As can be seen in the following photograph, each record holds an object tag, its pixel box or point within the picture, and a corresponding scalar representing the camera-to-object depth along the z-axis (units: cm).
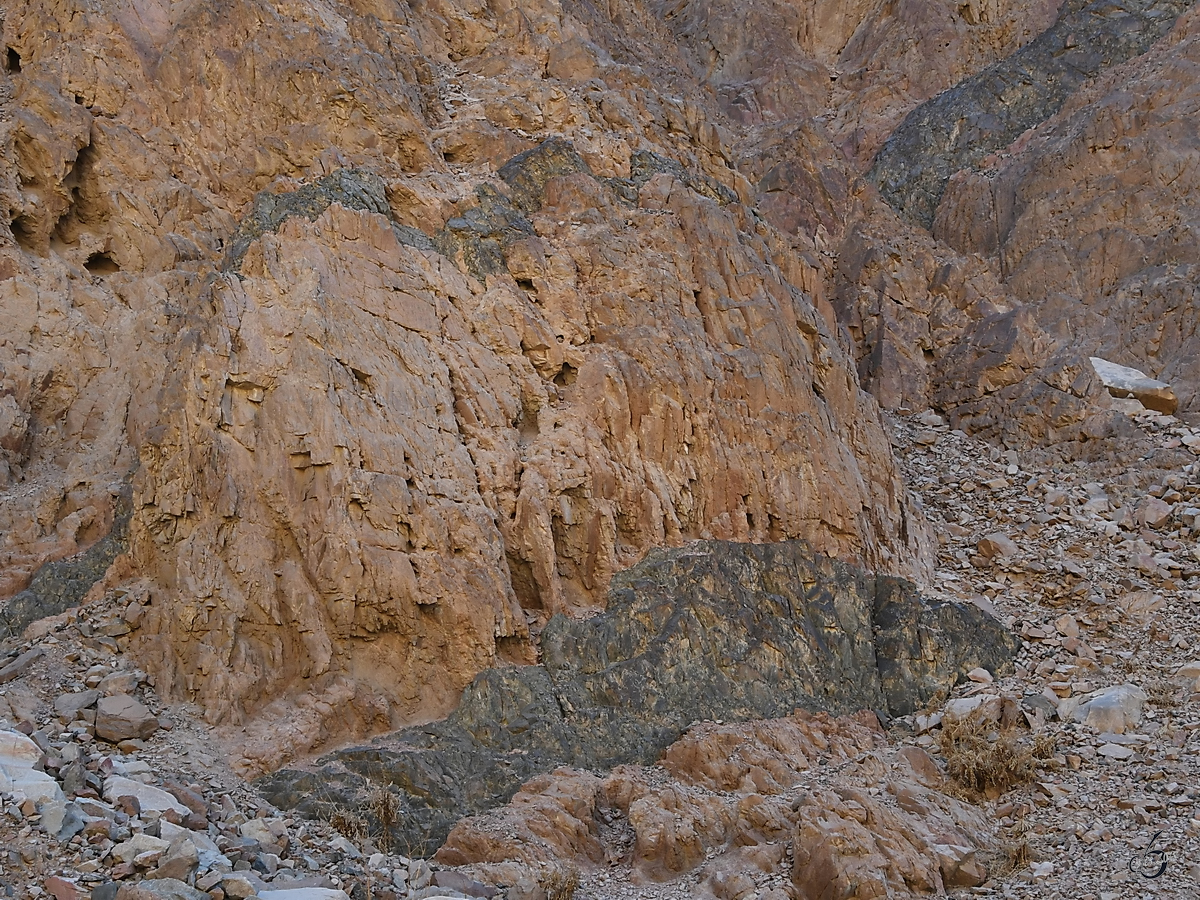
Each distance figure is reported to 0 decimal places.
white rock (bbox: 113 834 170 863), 834
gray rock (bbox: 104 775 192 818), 946
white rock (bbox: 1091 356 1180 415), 2130
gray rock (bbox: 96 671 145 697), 1166
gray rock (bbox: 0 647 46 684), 1158
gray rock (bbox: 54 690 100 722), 1120
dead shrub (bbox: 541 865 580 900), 1055
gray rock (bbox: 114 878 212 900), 785
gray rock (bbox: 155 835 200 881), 831
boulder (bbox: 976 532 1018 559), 1848
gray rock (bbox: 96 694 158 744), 1118
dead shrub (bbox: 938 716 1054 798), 1313
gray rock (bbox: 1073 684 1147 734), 1400
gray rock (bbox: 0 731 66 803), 869
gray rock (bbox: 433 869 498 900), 1022
